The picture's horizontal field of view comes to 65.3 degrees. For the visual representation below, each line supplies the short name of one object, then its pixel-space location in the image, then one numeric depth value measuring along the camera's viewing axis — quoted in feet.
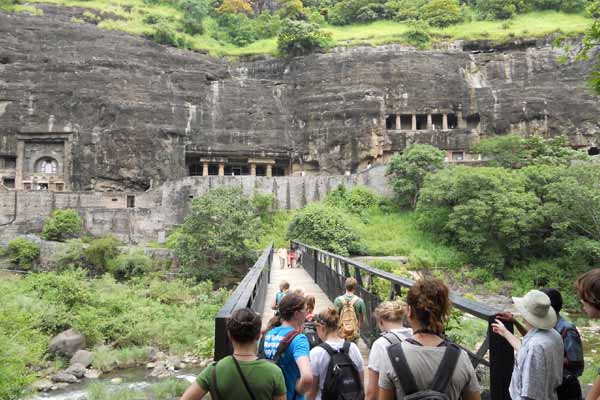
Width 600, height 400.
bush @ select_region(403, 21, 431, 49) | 159.63
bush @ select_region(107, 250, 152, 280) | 91.81
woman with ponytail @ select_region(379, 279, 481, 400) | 8.52
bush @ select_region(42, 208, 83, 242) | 101.35
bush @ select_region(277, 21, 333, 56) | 153.48
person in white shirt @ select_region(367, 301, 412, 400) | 9.99
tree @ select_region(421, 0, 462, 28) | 180.96
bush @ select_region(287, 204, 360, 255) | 86.02
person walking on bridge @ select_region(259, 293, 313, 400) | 10.78
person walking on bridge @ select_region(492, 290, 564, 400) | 9.59
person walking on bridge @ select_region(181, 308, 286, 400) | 9.22
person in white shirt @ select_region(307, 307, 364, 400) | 11.53
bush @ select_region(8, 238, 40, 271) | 94.94
